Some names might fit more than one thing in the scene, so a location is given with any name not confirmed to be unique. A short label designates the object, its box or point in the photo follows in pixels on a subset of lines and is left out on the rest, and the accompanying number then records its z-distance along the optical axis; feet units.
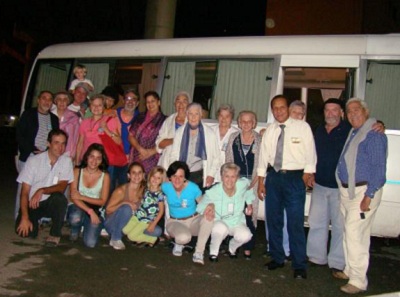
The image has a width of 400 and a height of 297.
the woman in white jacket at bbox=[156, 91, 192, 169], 19.15
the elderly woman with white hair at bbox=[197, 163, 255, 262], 17.13
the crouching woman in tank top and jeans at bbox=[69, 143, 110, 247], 18.19
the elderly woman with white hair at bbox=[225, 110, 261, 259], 17.69
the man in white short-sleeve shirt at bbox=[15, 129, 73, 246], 17.78
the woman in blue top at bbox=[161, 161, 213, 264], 17.37
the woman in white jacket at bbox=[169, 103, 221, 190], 18.34
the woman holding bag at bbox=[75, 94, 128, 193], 19.92
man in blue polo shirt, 16.12
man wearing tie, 15.85
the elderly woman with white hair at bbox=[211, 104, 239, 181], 18.40
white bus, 18.39
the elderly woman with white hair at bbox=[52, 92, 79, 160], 20.40
